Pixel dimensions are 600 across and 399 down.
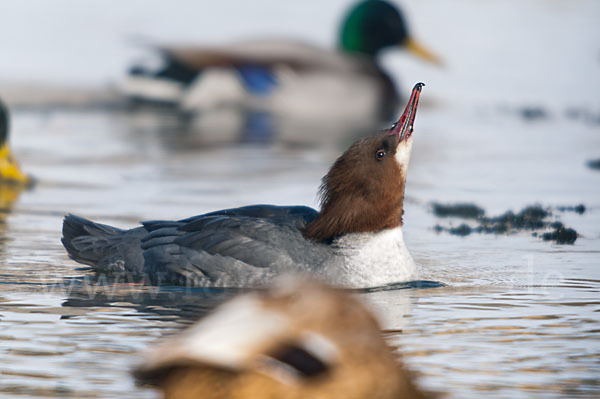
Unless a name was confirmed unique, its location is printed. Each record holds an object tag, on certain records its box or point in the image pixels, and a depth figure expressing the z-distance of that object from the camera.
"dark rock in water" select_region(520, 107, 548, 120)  35.84
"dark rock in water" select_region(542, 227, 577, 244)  18.69
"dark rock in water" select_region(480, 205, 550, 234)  19.75
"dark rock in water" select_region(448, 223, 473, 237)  19.48
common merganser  15.13
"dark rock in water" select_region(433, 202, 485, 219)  20.98
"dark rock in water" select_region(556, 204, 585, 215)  21.27
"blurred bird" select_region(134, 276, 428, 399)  7.11
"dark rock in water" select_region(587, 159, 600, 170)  26.70
